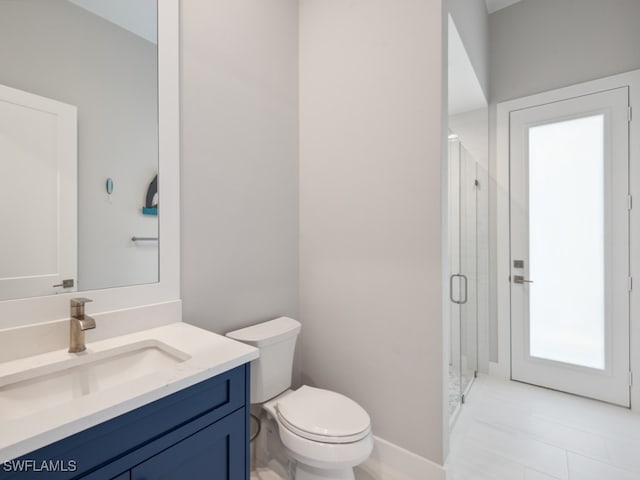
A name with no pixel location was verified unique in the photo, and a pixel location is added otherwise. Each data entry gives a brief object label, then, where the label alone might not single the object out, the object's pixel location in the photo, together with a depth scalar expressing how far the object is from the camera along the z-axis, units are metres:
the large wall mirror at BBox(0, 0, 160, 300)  1.01
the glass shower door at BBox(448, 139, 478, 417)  2.19
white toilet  1.26
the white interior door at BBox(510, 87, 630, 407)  2.25
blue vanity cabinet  0.68
